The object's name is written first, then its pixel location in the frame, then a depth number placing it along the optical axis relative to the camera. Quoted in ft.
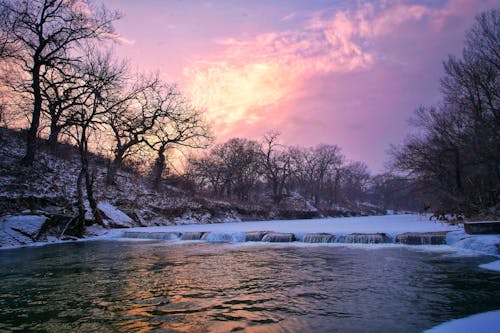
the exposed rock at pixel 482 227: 35.18
